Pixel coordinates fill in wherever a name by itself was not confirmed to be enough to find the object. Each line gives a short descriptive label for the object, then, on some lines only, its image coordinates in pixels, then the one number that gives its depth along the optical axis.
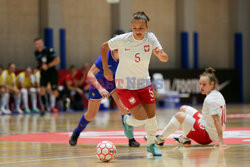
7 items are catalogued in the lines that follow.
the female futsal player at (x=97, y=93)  13.82
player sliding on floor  13.01
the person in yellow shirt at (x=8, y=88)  33.66
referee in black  28.94
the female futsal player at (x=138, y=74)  11.43
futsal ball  10.41
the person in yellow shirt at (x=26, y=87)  34.97
